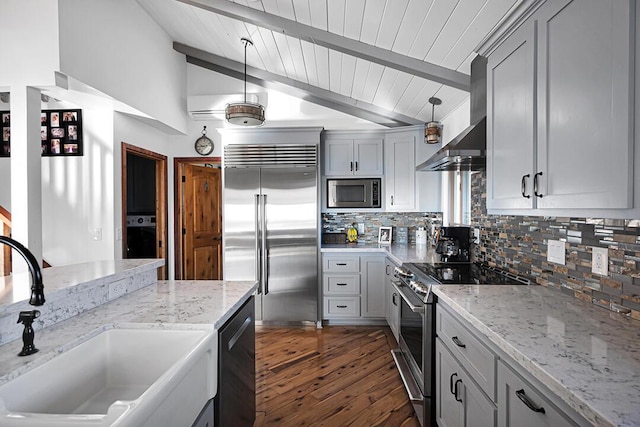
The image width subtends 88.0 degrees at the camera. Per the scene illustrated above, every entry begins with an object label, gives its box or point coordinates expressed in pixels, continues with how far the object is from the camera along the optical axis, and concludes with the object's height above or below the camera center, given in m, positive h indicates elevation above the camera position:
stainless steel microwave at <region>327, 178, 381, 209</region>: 3.90 +0.19
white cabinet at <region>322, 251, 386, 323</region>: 3.66 -0.85
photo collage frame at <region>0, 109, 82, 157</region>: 3.18 +0.76
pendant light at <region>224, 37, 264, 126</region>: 2.92 +0.85
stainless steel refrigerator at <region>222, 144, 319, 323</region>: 3.70 -0.19
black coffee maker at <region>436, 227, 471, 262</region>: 2.83 -0.31
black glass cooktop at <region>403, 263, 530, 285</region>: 1.97 -0.43
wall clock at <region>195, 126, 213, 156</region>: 4.11 +0.79
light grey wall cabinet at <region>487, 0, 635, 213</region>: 0.95 +0.36
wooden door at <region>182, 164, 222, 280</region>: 4.20 -0.19
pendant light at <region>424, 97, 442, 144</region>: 3.42 +0.80
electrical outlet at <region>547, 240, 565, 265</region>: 1.66 -0.22
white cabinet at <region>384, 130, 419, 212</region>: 3.82 +0.44
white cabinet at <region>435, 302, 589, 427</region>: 0.93 -0.64
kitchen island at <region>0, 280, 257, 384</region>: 1.02 -0.44
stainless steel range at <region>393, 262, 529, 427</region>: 1.94 -0.67
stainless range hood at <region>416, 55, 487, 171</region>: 1.98 +0.46
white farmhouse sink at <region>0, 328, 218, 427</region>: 0.74 -0.53
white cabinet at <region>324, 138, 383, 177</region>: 3.91 +0.62
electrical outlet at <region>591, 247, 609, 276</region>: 1.37 -0.22
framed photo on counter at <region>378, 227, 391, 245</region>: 4.08 -0.32
